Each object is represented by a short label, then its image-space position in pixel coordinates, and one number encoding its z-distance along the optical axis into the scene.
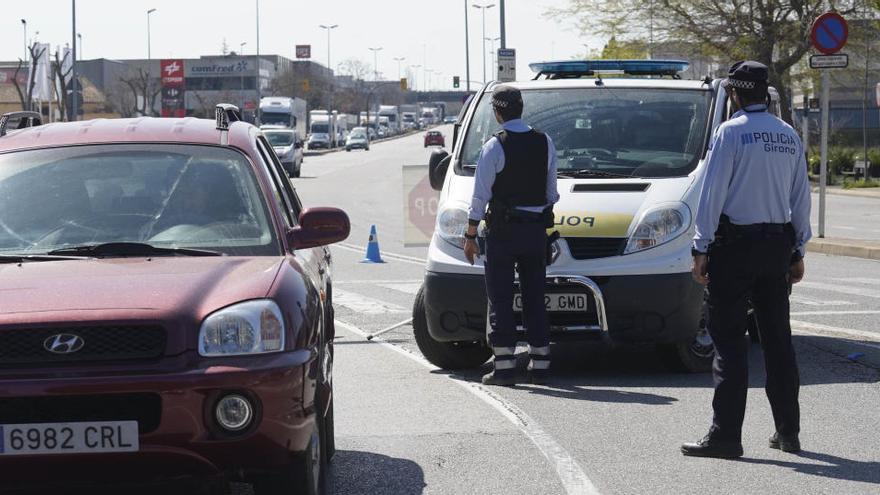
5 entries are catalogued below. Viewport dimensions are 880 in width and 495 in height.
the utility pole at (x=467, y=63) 100.48
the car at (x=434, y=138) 85.12
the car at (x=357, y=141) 99.00
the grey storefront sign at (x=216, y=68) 139.38
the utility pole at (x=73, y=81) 58.94
